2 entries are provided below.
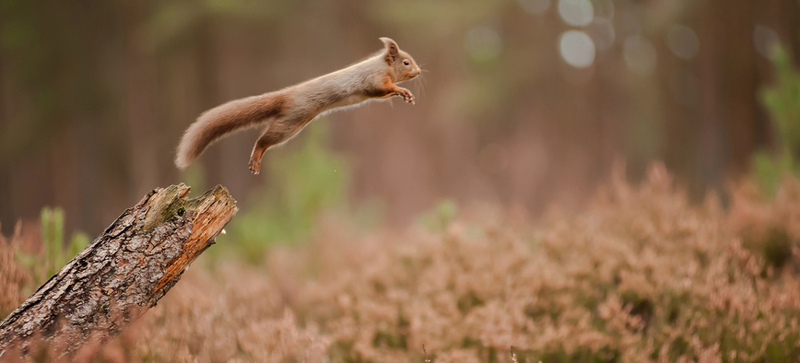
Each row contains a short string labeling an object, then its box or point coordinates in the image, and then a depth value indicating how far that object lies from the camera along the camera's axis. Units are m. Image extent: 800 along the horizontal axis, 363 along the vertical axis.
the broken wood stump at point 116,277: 12.15
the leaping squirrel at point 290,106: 12.06
